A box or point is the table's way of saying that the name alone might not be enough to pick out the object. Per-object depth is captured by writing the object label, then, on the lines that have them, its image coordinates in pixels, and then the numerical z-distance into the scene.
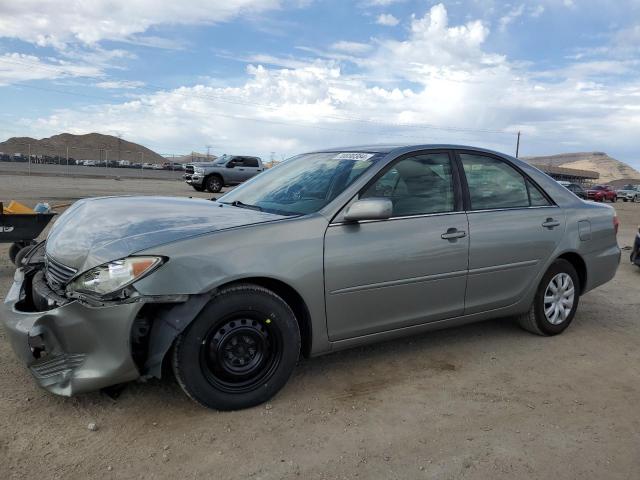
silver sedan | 2.88
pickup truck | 23.70
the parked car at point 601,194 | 44.34
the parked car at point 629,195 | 49.00
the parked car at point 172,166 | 58.00
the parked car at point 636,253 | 7.64
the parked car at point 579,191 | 41.10
